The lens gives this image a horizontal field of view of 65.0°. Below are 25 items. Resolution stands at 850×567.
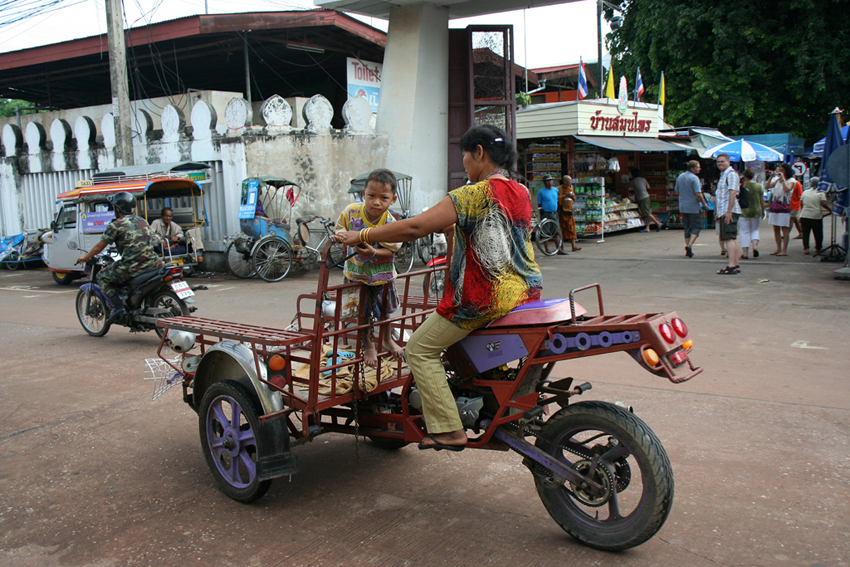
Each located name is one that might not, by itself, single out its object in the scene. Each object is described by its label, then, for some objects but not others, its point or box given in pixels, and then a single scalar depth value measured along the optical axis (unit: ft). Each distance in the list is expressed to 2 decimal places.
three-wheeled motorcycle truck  8.62
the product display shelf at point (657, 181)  66.03
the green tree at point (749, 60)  68.64
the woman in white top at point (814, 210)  38.22
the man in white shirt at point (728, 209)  33.88
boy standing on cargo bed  11.60
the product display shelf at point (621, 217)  58.44
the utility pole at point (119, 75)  42.27
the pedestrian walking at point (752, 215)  37.58
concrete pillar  43.93
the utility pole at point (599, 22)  82.33
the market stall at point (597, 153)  55.01
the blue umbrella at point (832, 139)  34.45
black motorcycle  24.17
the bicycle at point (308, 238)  39.87
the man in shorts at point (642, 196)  61.57
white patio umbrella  58.08
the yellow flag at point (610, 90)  57.15
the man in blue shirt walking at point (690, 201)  40.55
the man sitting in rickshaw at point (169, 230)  40.32
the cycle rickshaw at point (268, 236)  39.29
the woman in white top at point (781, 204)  39.73
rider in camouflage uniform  23.71
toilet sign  56.44
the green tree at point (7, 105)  139.10
